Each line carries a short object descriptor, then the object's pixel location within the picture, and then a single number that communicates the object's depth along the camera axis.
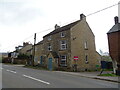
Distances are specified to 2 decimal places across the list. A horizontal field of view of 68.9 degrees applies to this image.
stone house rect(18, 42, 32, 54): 41.37
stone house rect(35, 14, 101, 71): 17.39
